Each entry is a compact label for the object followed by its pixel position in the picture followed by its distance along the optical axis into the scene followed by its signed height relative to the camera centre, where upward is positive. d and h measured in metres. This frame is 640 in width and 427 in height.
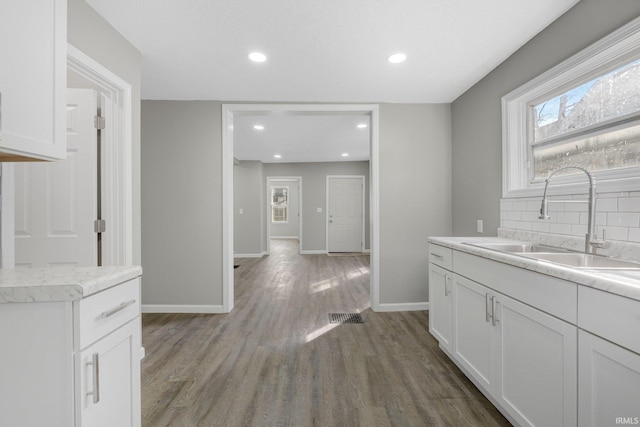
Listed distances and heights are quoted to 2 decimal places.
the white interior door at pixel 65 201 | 1.83 +0.08
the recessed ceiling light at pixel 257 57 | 2.26 +1.25
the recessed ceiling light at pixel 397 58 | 2.26 +1.24
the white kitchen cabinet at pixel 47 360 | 0.86 -0.44
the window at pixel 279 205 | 11.48 +0.35
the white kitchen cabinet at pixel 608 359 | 0.89 -0.48
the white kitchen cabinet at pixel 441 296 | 2.06 -0.63
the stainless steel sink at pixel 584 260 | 1.41 -0.25
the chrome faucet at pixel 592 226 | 1.51 -0.07
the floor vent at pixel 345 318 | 2.93 -1.09
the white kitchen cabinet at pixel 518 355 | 1.12 -0.67
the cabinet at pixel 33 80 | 1.01 +0.51
